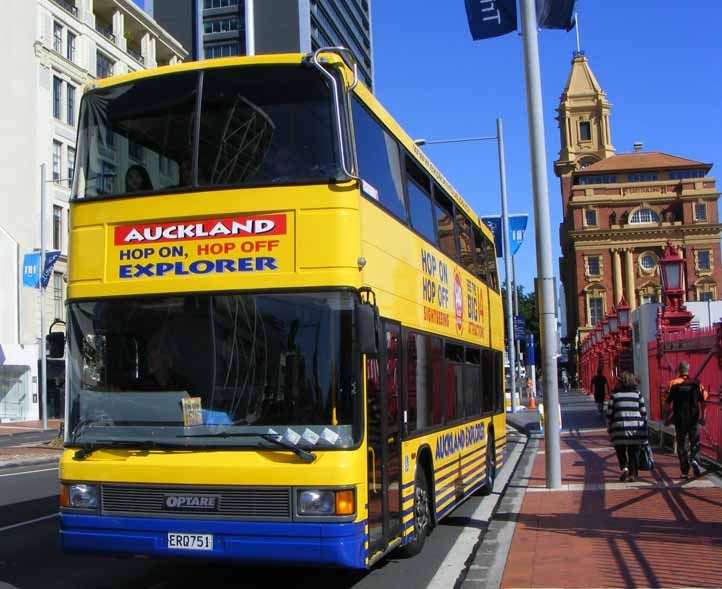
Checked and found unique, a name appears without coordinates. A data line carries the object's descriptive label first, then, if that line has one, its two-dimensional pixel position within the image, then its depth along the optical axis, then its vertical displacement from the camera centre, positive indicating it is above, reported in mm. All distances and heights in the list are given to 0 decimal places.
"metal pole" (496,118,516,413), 34219 +5759
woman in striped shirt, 13281 -829
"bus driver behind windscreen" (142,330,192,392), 6859 +124
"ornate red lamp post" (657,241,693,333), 20969 +1705
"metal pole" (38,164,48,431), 34719 +4241
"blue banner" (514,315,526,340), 37375 +1765
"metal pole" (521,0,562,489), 13781 +2511
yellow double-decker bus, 6527 +436
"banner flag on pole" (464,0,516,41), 14523 +5891
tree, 116688 +8440
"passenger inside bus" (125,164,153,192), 7324 +1684
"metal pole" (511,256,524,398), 42488 +4432
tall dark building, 90312 +38347
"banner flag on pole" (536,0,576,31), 14266 +5797
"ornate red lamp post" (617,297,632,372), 30058 +671
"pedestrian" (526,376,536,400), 41088 -1007
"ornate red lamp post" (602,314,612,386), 40656 +803
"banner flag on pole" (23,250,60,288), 35625 +4603
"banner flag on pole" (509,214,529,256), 30781 +5003
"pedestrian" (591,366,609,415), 31688 -828
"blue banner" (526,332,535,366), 37753 +829
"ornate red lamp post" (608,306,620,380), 34719 +1130
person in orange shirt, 13023 -749
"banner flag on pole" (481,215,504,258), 30688 +5125
